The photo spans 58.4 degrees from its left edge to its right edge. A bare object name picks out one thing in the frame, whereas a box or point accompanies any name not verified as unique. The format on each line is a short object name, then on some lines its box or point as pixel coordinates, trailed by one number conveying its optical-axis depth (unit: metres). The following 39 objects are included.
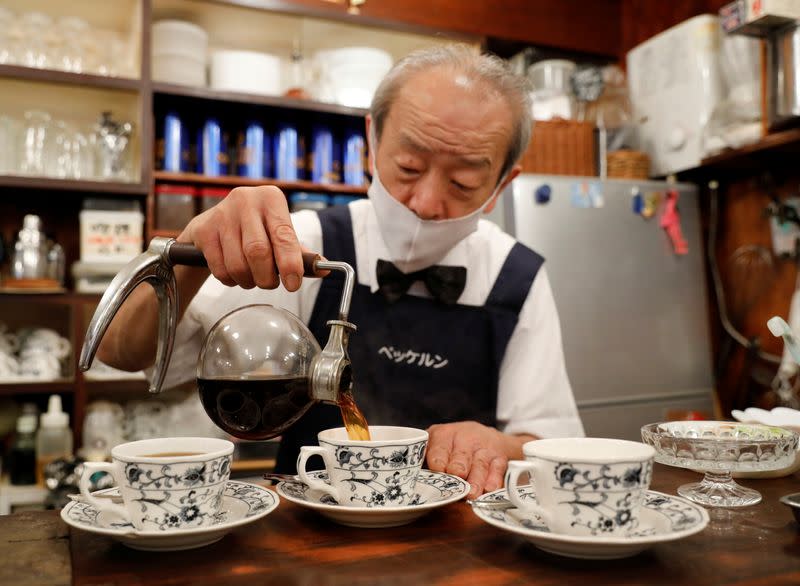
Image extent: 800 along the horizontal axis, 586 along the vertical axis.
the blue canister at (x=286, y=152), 3.00
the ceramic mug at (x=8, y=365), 2.54
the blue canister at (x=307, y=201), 2.93
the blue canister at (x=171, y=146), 2.83
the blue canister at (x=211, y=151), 2.91
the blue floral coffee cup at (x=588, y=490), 0.66
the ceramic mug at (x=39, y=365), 2.59
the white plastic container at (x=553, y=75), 3.37
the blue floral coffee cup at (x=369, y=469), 0.78
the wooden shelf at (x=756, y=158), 2.72
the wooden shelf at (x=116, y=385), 2.61
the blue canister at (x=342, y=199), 3.06
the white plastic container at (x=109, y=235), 2.67
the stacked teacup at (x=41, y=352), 2.59
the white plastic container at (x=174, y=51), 2.82
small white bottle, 2.56
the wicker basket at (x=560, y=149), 3.17
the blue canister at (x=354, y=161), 3.12
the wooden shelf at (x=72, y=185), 2.51
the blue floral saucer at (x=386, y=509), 0.76
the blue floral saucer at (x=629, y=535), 0.63
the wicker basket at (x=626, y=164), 3.30
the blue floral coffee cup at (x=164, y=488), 0.70
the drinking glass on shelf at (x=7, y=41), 2.63
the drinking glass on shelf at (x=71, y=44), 2.73
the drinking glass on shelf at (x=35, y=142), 2.65
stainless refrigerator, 2.97
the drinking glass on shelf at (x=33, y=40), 2.66
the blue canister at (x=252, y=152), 2.96
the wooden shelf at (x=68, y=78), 2.53
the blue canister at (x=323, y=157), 3.08
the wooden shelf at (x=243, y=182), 2.80
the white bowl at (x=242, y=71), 2.90
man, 1.42
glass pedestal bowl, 0.87
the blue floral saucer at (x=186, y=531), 0.68
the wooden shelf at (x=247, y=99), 2.75
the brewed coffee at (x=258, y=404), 0.82
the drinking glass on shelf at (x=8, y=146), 2.64
